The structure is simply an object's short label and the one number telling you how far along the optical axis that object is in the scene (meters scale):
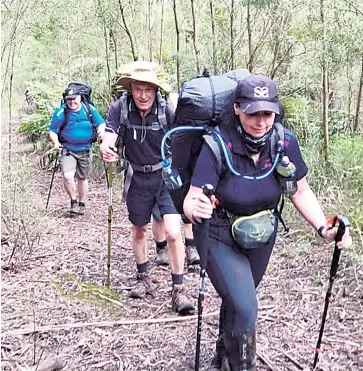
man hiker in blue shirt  8.01
